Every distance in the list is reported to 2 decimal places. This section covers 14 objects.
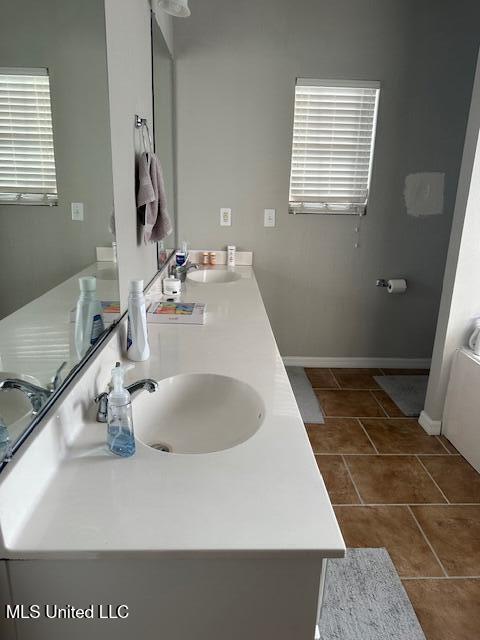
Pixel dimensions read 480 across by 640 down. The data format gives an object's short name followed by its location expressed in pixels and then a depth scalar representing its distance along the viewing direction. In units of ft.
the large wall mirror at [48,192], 2.60
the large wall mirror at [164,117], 7.77
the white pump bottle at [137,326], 4.75
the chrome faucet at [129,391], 3.64
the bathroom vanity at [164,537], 2.45
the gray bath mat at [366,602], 4.81
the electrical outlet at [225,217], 10.60
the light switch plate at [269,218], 10.64
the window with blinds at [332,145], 10.10
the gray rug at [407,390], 9.72
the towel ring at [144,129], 6.08
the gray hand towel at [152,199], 6.03
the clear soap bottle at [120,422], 3.17
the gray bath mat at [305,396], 9.26
